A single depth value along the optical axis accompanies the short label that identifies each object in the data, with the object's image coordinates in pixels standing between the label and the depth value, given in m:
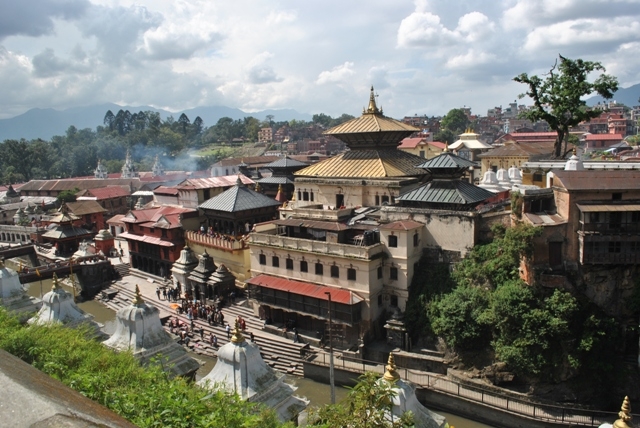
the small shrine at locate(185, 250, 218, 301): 41.00
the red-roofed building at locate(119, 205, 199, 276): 47.72
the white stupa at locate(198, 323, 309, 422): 13.58
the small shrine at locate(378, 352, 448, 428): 12.34
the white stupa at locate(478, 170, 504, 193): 43.41
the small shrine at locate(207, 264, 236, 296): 40.38
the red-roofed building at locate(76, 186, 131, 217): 78.12
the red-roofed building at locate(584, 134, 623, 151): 99.31
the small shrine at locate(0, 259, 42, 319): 21.08
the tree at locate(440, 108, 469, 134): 134.50
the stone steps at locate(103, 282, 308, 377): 31.92
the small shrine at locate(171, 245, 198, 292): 43.06
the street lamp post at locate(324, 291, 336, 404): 26.03
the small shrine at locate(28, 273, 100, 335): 19.03
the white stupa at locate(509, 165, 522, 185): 45.59
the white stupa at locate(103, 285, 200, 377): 15.91
